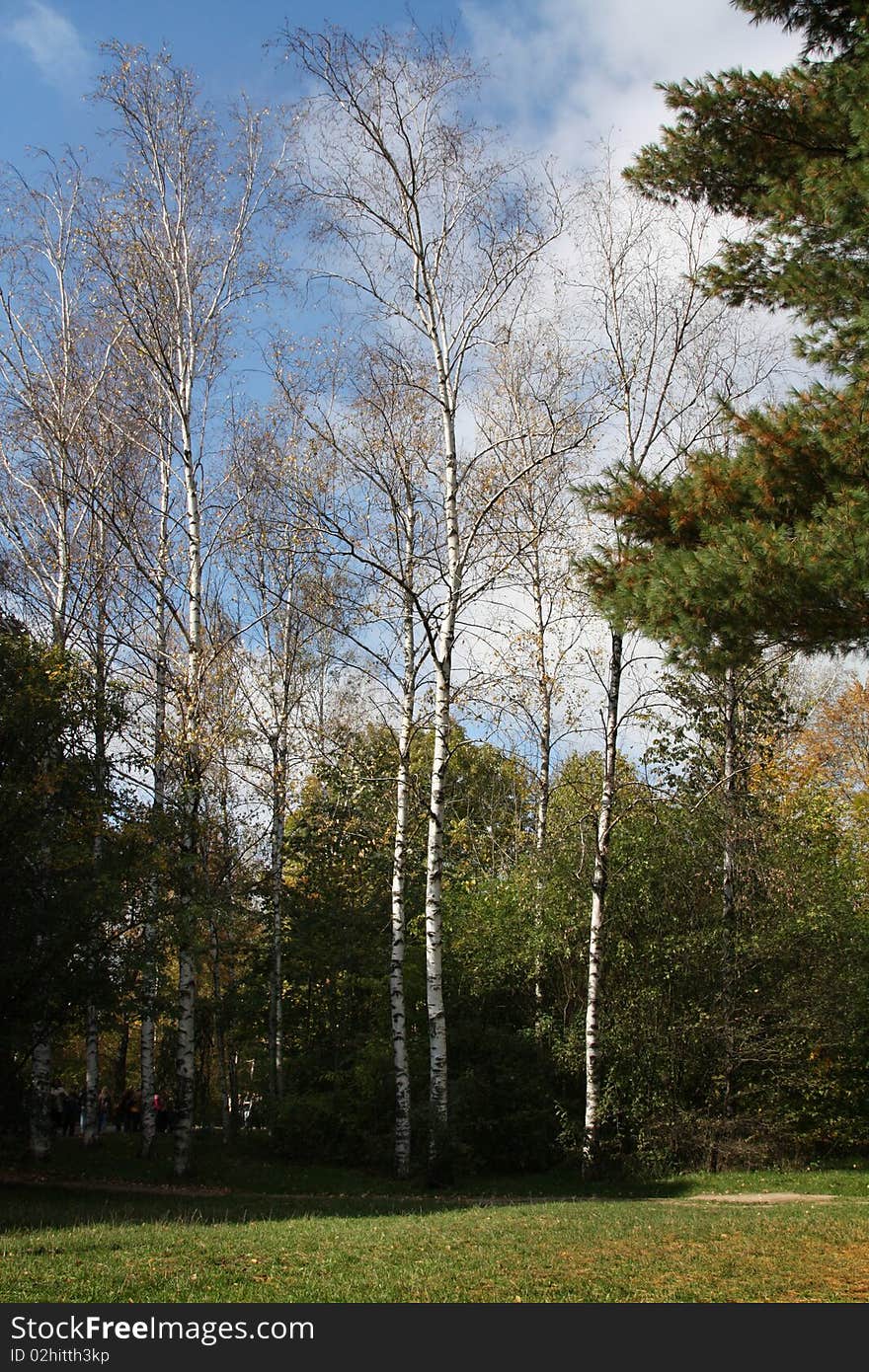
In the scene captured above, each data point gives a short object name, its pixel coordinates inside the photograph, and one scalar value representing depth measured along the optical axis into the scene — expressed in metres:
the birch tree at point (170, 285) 15.42
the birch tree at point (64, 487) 17.20
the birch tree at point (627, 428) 14.95
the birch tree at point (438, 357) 13.77
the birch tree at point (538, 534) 14.66
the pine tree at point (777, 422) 7.76
